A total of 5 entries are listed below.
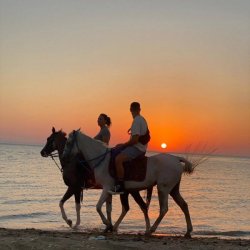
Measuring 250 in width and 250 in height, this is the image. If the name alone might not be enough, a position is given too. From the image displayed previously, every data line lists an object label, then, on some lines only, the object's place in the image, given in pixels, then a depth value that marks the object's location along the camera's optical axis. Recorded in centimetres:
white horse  1111
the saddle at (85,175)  1208
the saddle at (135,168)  1103
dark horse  1215
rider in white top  1086
